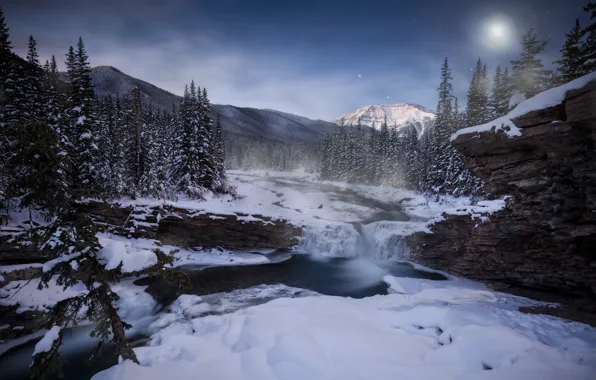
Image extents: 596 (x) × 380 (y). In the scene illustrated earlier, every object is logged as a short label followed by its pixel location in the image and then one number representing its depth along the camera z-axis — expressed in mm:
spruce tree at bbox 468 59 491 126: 32281
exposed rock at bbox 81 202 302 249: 21062
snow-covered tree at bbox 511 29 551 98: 25844
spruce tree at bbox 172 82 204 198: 30328
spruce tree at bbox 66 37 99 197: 22312
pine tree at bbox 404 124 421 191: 48562
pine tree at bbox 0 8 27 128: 20922
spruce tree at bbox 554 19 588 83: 18984
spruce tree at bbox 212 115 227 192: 33478
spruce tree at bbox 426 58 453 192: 36562
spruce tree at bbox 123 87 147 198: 27406
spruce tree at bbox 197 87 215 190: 31312
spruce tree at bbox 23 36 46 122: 22142
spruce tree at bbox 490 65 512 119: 29248
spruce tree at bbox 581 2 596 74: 12652
